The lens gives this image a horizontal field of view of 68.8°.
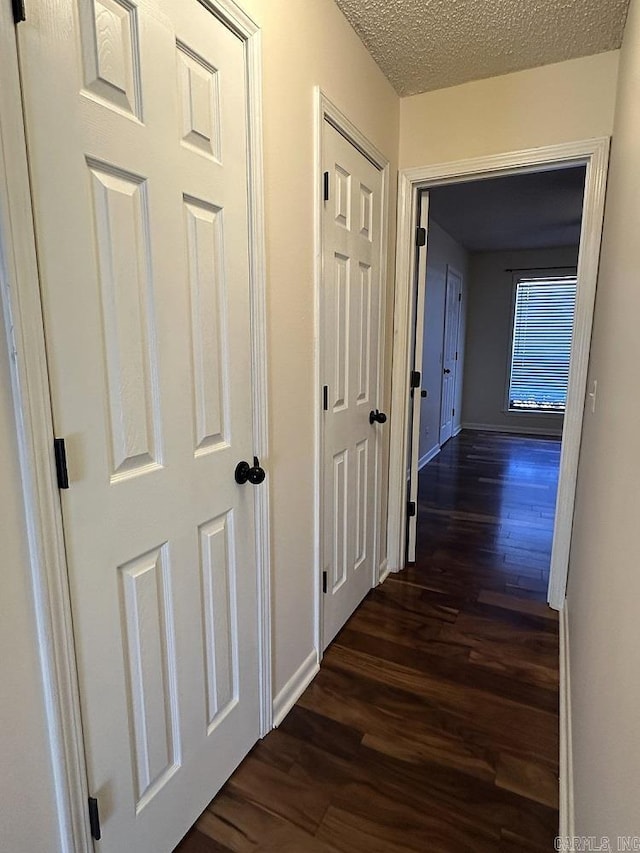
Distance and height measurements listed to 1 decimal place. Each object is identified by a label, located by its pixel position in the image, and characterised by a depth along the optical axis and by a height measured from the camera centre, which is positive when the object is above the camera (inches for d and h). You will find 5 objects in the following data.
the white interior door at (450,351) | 228.4 -5.5
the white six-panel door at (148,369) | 33.4 -2.6
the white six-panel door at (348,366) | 72.2 -4.6
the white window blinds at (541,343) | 251.6 -1.4
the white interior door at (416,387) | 99.2 -10.5
